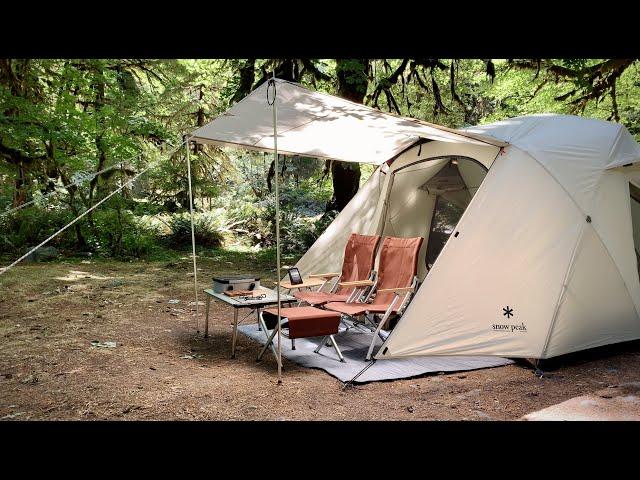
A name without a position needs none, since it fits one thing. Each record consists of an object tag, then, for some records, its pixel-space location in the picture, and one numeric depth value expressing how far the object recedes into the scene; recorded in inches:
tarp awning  181.0
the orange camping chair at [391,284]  203.0
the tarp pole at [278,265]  163.6
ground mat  173.2
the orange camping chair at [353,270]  237.0
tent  186.4
